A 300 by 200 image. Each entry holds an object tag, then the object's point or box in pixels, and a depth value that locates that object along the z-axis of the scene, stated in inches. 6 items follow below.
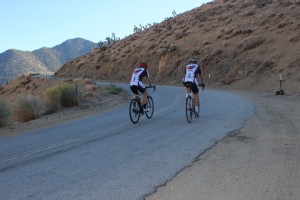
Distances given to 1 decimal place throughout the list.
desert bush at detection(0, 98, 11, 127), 745.6
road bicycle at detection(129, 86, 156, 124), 576.7
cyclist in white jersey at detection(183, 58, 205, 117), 555.8
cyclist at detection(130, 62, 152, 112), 574.9
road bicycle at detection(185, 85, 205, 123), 543.2
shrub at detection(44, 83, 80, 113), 935.0
